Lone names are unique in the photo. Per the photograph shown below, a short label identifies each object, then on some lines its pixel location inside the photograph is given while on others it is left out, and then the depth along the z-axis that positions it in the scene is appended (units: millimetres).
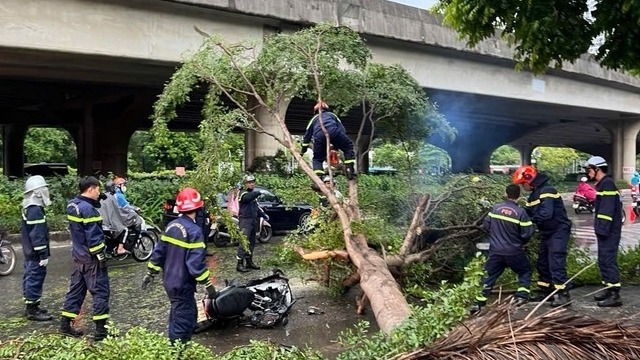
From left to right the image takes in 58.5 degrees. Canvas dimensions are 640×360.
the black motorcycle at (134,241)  9566
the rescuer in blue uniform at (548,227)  6484
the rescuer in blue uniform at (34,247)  6285
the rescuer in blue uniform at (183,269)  4711
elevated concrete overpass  13258
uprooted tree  6723
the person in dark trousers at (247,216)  8867
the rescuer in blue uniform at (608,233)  6402
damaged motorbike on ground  5598
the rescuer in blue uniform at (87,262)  5559
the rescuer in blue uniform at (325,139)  7254
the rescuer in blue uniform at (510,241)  5926
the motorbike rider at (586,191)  19438
